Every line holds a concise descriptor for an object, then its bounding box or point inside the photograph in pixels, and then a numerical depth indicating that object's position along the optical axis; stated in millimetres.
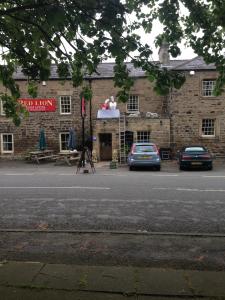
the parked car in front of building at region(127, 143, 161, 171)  15742
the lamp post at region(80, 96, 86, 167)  20430
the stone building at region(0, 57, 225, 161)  20554
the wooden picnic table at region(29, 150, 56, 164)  20228
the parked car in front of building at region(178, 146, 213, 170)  15933
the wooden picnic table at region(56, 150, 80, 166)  19108
